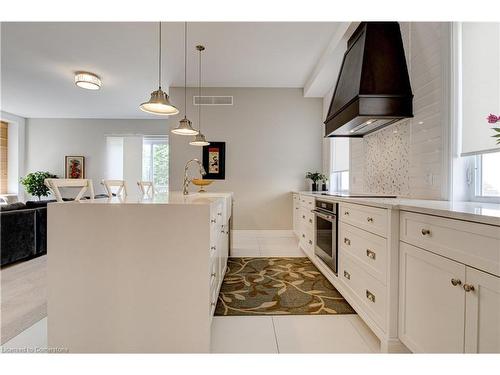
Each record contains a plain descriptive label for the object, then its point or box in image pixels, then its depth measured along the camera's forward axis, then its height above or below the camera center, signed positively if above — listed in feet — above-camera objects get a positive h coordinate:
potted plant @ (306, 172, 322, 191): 15.44 +0.44
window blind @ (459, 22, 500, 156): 5.20 +2.33
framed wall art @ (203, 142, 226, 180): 16.39 +1.72
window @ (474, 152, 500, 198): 5.38 +0.26
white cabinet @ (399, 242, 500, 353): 3.13 -1.75
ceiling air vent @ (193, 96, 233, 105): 16.42 +5.70
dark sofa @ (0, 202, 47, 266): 9.77 -2.01
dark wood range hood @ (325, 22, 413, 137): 7.47 +3.35
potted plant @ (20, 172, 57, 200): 21.64 -0.06
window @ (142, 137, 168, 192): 24.12 +2.49
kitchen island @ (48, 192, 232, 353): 4.59 -1.80
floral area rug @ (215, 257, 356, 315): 6.75 -3.34
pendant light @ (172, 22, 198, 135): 9.96 +2.27
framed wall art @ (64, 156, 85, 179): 23.61 +1.70
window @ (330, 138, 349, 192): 13.51 +1.23
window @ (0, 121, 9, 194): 22.43 +2.43
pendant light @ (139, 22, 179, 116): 6.41 +2.11
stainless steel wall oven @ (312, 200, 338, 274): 7.63 -1.61
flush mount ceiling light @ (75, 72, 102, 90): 14.33 +6.10
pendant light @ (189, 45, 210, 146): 11.64 +2.18
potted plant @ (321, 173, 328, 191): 15.64 +0.25
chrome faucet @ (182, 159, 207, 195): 7.85 +0.02
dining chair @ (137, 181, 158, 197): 12.60 -0.03
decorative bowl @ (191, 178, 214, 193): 9.52 +0.11
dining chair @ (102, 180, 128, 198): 9.95 +0.04
